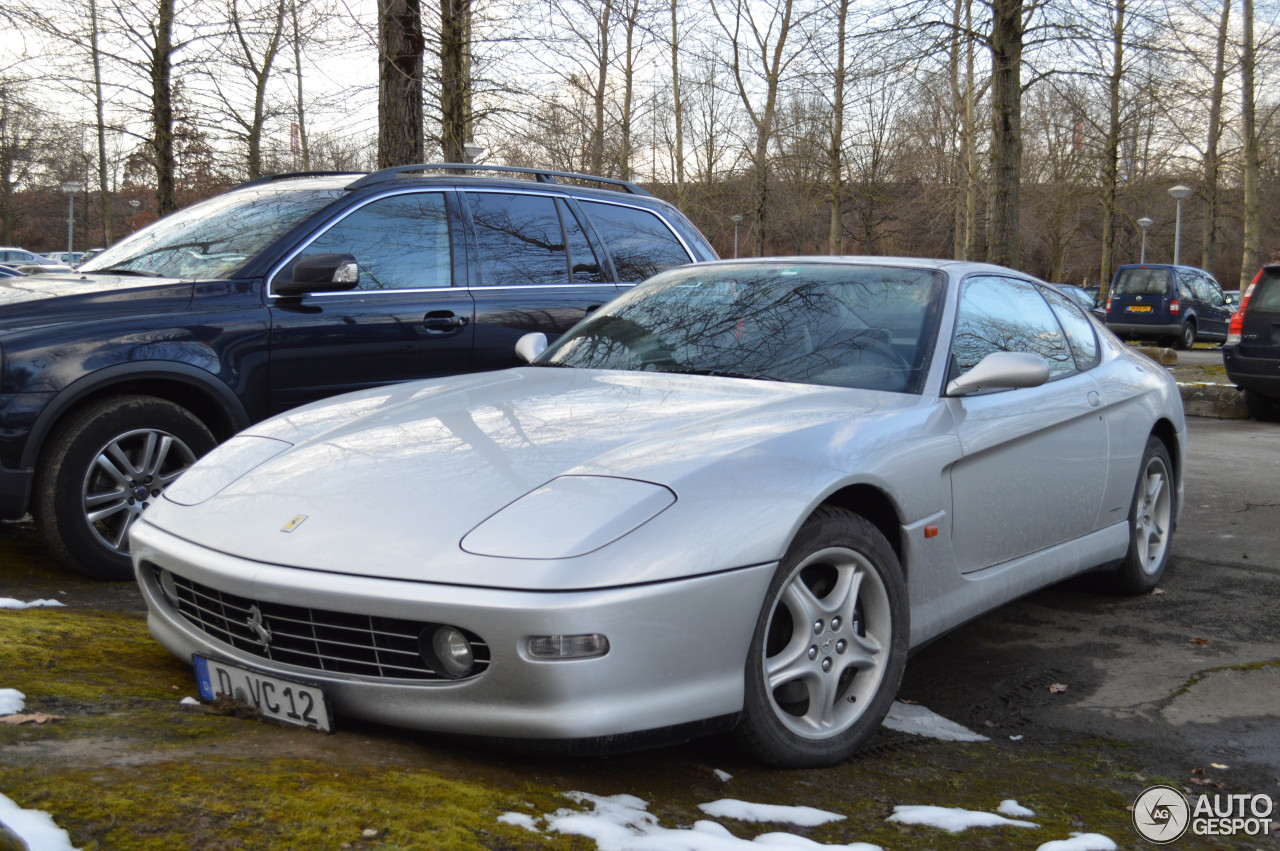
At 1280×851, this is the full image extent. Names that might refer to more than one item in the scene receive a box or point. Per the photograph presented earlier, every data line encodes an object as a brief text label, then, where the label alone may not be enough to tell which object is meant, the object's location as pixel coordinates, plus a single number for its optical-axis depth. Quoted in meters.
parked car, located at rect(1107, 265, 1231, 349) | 24.94
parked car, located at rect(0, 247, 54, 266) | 36.25
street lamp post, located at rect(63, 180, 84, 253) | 42.12
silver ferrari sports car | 2.54
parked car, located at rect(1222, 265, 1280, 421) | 11.61
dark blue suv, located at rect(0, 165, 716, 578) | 4.51
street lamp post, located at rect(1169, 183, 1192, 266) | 35.16
